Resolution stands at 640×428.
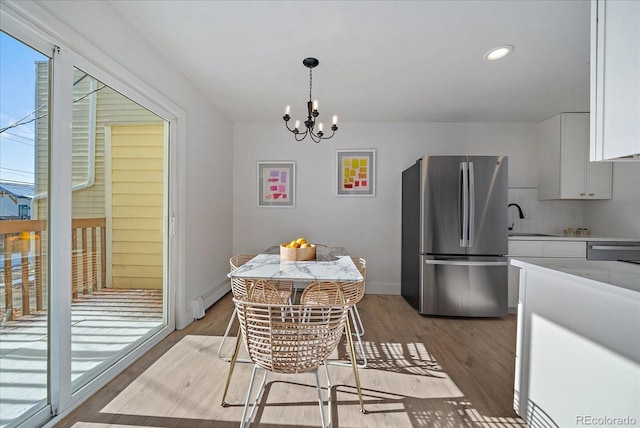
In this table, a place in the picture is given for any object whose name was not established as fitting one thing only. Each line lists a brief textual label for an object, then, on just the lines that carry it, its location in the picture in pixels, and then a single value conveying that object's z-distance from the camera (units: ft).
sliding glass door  4.43
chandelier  7.60
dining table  5.47
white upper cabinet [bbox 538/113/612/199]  11.22
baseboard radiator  9.72
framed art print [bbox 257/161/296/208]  13.50
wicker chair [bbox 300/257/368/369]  6.59
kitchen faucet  12.45
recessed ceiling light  7.14
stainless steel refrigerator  9.92
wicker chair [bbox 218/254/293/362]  6.72
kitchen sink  12.10
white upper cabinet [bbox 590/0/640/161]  3.07
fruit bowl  7.23
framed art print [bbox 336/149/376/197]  13.23
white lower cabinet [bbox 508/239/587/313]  10.22
